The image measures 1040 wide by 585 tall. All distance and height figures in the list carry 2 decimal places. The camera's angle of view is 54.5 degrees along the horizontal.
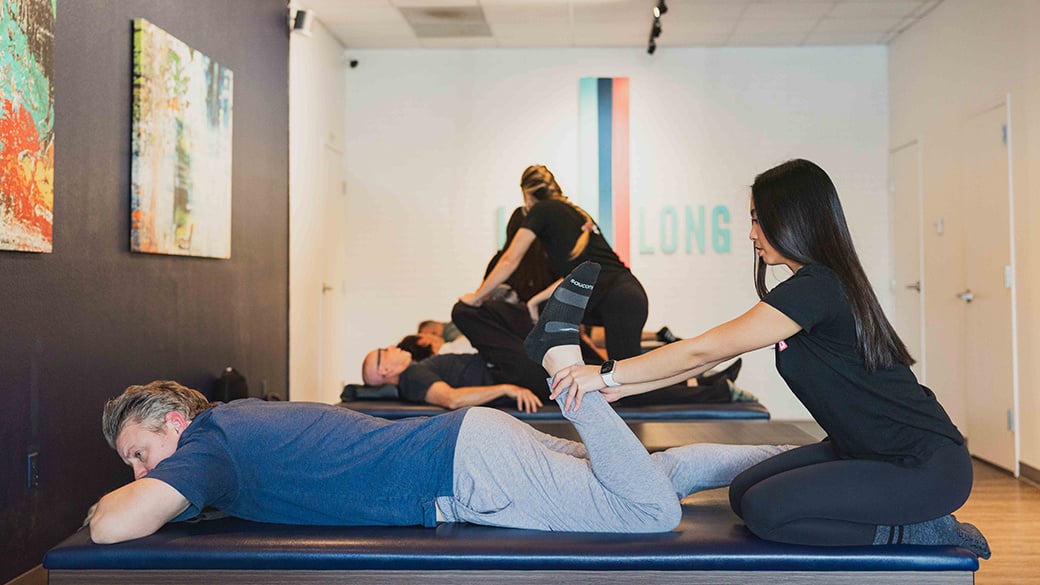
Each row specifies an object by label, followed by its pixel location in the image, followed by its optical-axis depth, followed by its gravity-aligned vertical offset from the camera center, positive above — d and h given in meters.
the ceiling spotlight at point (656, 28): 6.73 +2.03
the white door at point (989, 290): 5.41 +0.11
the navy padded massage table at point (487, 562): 2.03 -0.51
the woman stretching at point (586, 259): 4.52 +0.21
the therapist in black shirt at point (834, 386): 2.10 -0.16
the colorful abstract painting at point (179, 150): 4.19 +0.73
